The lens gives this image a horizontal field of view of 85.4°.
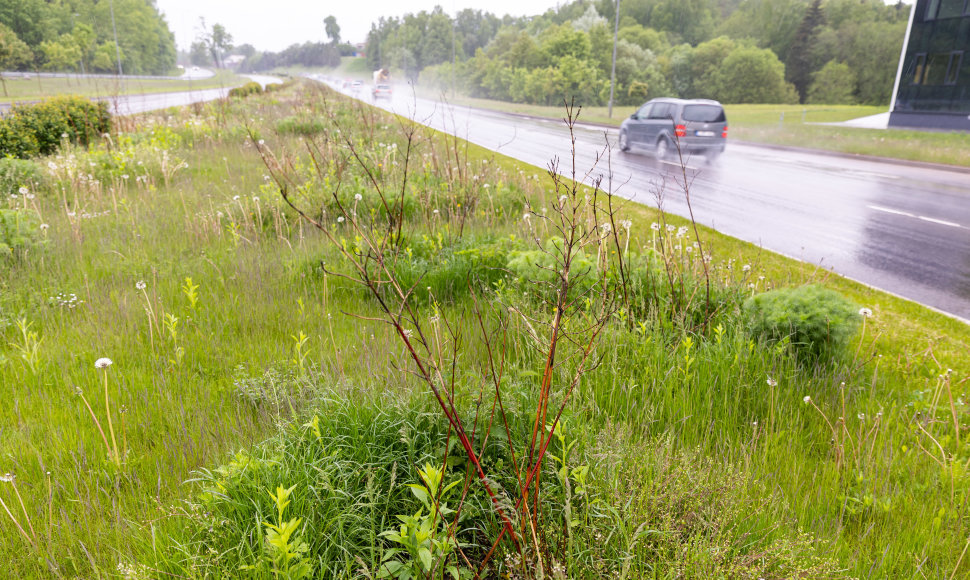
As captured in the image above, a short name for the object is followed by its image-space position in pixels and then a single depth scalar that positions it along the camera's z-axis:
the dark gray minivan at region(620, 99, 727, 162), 16.41
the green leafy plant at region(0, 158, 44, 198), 7.01
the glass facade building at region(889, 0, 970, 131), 24.05
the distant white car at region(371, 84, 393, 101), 44.27
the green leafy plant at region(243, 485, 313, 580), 1.45
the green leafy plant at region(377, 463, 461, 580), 1.51
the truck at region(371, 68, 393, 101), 44.97
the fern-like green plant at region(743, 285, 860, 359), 3.20
